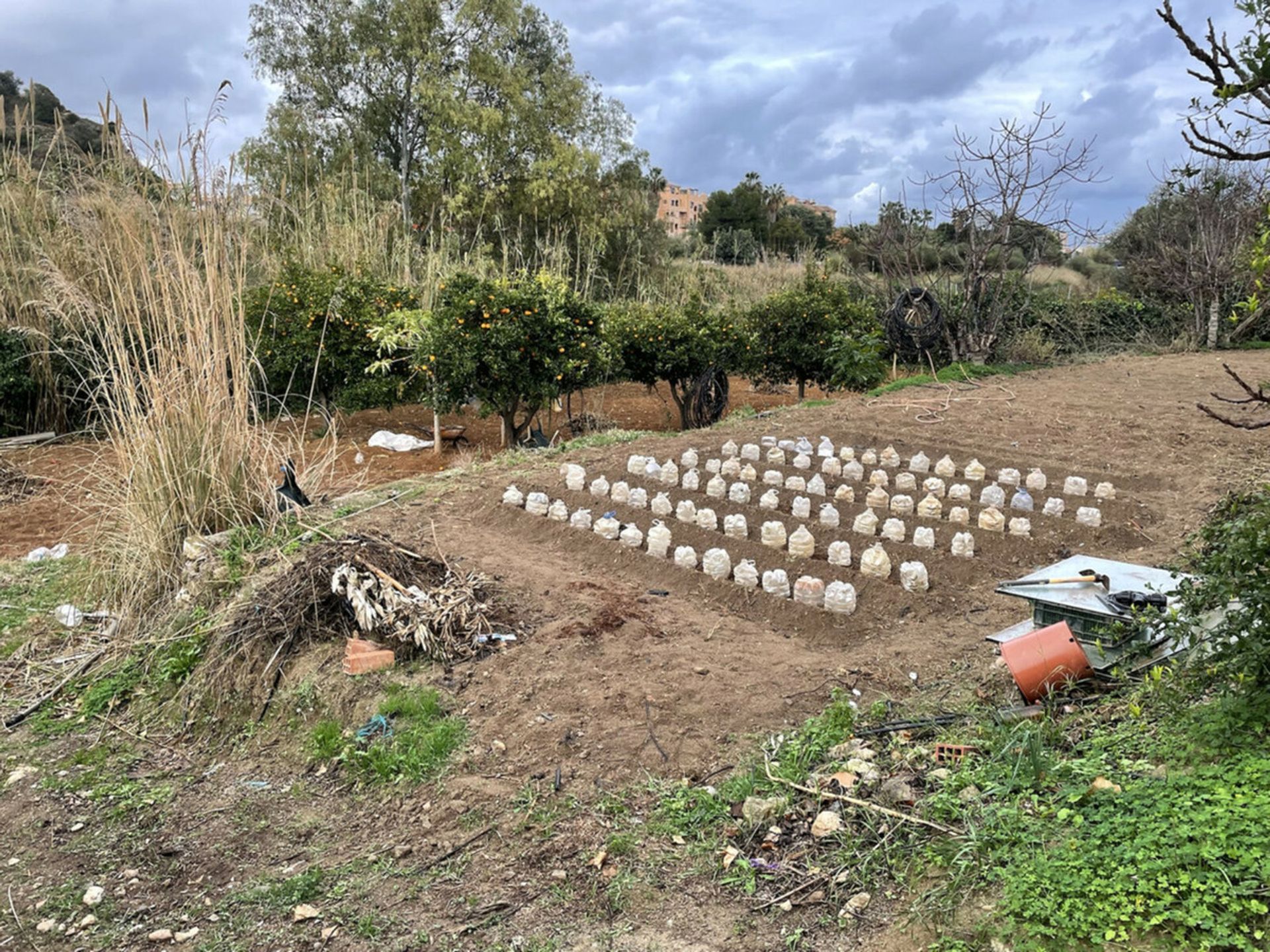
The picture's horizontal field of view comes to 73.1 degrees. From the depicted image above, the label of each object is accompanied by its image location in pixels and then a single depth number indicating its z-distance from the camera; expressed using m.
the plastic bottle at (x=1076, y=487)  5.24
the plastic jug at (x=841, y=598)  3.76
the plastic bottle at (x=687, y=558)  4.32
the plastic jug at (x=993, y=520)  4.62
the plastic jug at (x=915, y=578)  3.97
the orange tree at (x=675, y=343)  9.10
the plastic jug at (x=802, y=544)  4.27
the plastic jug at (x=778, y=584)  3.92
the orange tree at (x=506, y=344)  7.34
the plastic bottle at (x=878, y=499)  5.09
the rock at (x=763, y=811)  2.30
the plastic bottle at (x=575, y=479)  5.58
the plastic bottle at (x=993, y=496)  5.11
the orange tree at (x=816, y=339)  9.81
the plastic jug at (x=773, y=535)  4.39
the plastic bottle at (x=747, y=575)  4.03
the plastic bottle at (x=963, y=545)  4.30
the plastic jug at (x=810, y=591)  3.82
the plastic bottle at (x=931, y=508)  4.82
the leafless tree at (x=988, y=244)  10.99
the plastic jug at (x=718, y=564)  4.16
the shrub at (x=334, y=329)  8.54
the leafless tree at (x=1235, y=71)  1.81
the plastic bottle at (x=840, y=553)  4.17
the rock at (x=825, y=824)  2.20
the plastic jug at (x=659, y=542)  4.52
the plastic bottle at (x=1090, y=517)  4.75
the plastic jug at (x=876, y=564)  4.02
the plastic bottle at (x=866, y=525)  4.59
